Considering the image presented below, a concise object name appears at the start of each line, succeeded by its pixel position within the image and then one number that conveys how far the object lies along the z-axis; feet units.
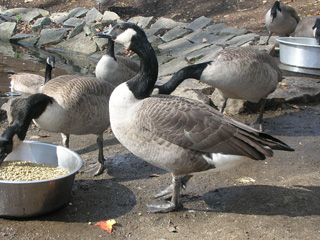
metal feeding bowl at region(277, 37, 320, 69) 28.76
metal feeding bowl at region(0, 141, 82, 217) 12.28
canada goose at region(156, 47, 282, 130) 19.56
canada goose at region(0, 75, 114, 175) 14.69
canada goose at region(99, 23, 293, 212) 12.78
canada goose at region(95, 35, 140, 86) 25.23
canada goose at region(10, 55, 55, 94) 24.73
